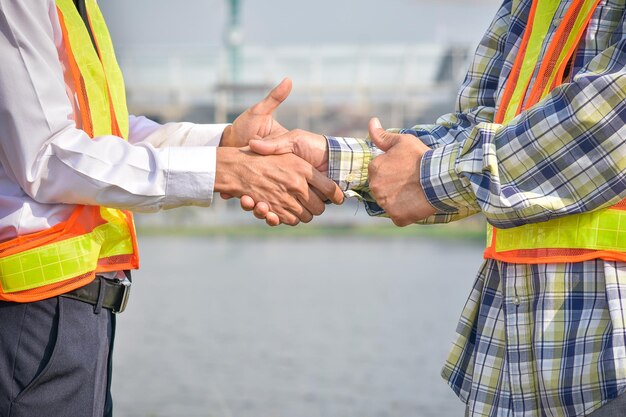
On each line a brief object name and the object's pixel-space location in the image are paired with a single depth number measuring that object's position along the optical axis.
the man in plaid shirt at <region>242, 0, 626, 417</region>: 1.95
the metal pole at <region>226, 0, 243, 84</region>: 50.09
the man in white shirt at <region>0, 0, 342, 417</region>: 2.08
